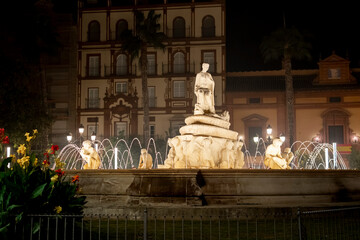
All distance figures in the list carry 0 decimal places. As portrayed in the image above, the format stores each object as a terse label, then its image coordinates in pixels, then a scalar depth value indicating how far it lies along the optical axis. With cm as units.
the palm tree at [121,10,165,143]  3906
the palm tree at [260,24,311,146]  3791
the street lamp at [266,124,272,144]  2527
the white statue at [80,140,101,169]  1535
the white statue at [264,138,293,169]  1506
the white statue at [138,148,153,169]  1545
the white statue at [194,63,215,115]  1548
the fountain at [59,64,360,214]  1149
